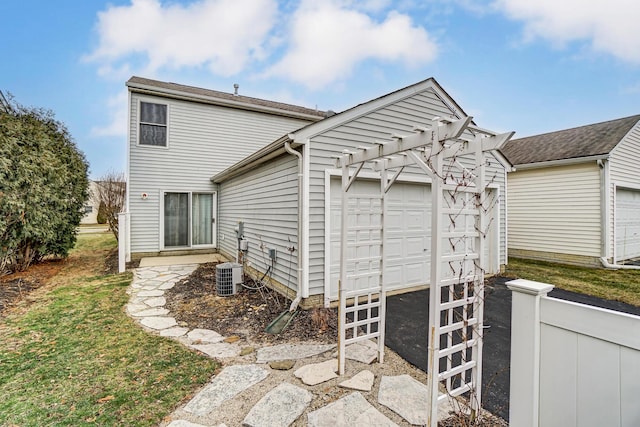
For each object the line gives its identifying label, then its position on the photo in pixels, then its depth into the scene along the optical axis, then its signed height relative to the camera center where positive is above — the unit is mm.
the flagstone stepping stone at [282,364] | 2947 -1611
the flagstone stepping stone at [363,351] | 3139 -1609
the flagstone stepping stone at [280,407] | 2186 -1606
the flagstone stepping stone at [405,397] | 2264 -1599
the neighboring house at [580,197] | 8102 +563
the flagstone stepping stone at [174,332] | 3785 -1644
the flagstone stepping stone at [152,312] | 4465 -1622
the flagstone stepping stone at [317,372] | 2711 -1595
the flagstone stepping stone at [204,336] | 3633 -1648
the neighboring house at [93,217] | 23919 -557
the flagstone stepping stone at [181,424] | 2131 -1604
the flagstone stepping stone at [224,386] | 2359 -1620
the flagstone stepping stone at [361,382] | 2598 -1590
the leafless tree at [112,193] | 13270 +890
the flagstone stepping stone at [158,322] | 4045 -1635
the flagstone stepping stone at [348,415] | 2156 -1593
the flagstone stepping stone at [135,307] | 4613 -1615
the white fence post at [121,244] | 7160 -849
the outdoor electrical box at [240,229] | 7008 -431
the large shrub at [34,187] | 6195 +550
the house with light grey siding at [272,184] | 4746 +665
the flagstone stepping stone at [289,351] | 3186 -1630
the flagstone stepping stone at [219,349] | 3279 -1645
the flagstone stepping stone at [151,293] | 5422 -1599
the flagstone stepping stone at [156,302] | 4939 -1615
